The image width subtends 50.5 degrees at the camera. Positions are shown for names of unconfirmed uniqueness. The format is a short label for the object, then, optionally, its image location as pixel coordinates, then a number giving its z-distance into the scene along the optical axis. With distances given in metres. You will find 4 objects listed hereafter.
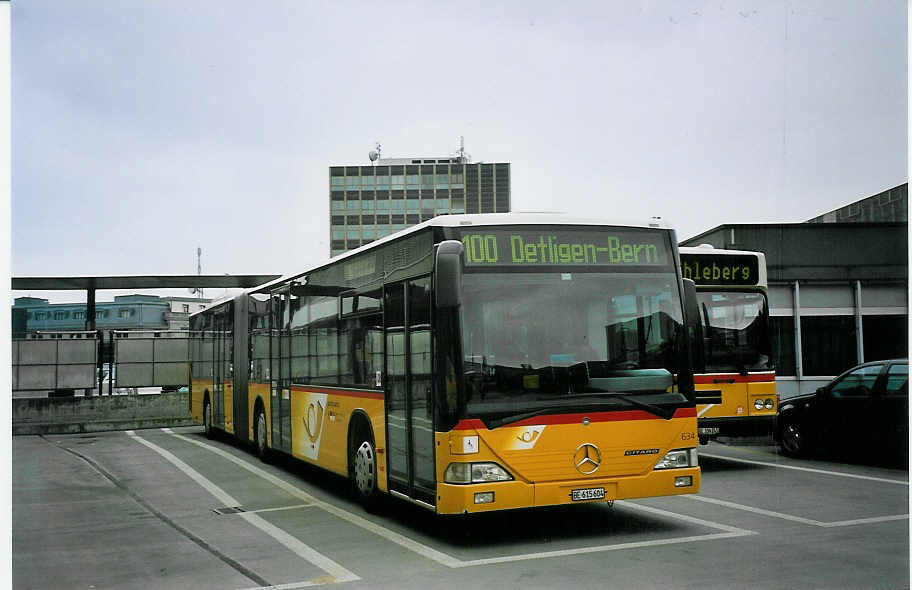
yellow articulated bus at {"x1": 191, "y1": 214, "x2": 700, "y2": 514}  8.00
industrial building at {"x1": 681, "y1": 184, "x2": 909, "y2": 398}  14.58
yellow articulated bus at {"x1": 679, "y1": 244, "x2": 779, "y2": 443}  13.56
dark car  13.12
